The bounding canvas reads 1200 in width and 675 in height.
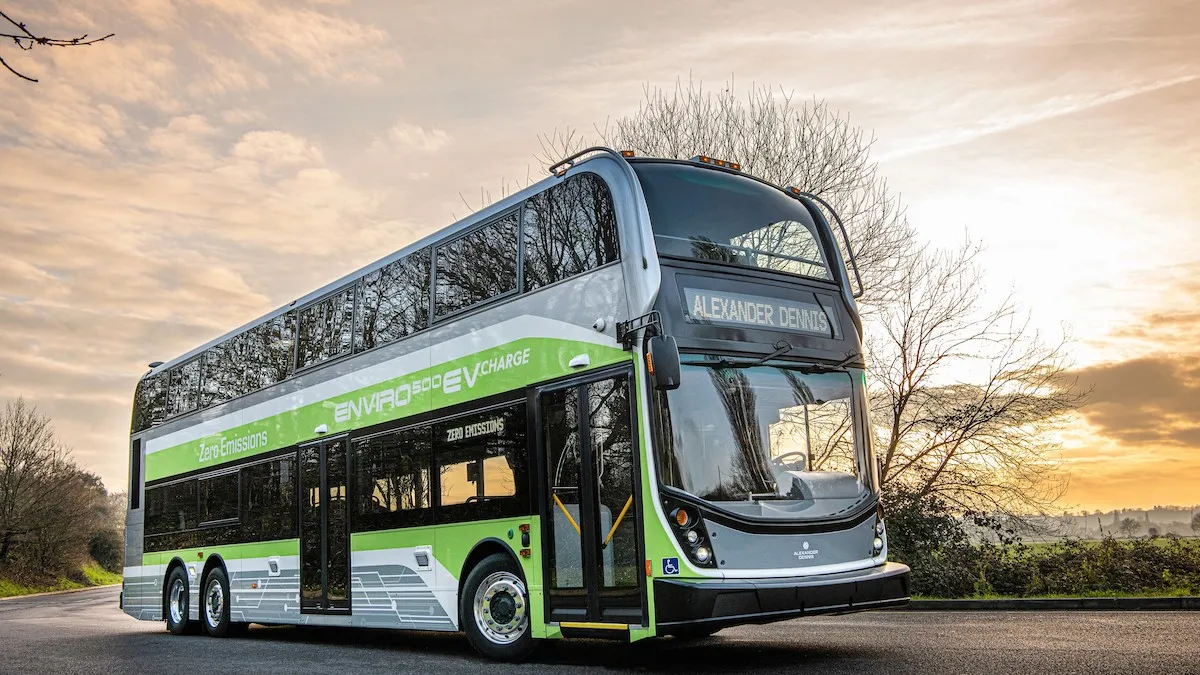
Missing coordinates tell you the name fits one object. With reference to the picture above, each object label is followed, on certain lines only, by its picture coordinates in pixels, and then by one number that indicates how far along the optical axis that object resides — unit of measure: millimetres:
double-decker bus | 8688
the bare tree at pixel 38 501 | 49188
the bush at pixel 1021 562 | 16031
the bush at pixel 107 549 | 63750
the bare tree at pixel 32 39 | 4832
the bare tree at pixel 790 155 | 23375
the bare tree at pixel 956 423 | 20672
